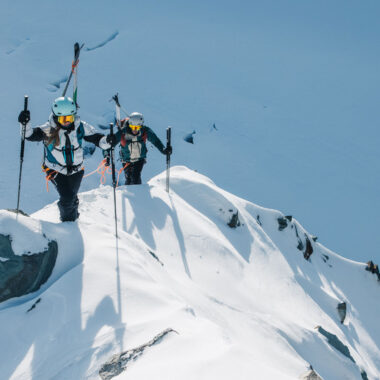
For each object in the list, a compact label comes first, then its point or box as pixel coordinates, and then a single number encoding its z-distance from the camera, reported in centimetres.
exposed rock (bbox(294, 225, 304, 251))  1319
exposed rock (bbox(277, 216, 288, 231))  1332
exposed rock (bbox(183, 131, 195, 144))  2958
